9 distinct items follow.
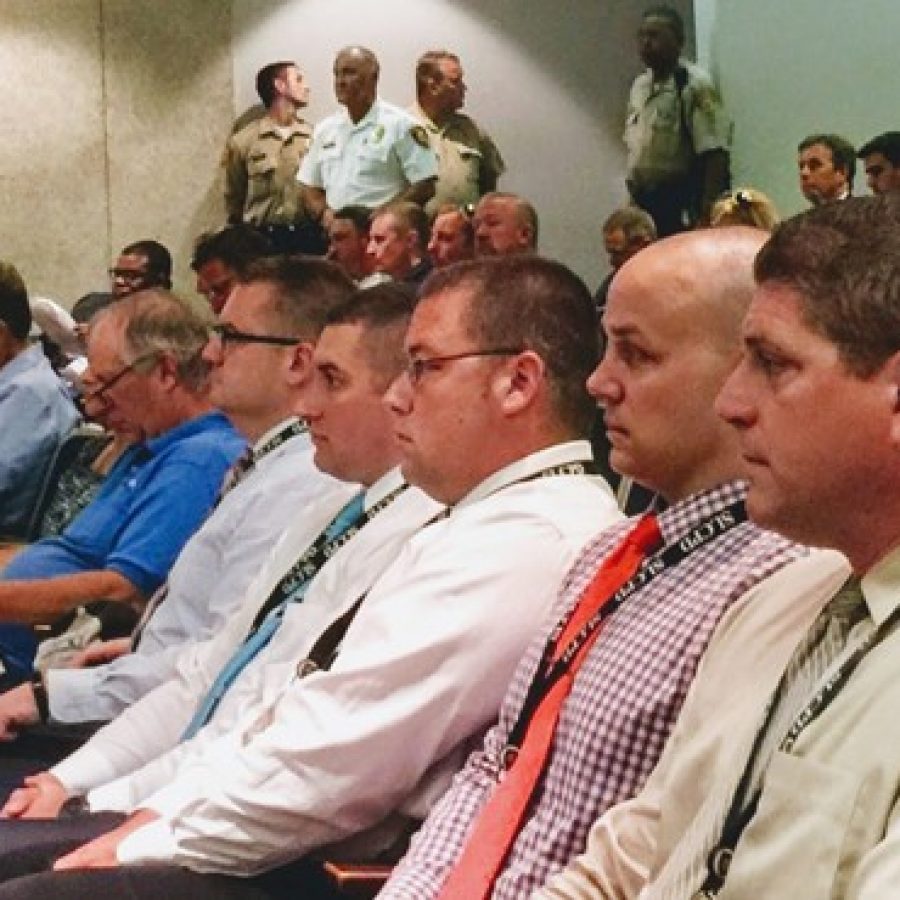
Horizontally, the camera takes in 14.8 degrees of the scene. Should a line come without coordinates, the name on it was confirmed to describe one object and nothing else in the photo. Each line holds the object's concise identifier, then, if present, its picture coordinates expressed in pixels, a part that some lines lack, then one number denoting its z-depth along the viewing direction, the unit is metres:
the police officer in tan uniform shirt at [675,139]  16.57
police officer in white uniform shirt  16.23
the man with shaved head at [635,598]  3.44
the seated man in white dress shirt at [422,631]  3.95
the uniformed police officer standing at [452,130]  16.44
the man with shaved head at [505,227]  12.59
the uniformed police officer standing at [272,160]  17.31
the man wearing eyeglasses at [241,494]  5.85
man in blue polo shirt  6.46
